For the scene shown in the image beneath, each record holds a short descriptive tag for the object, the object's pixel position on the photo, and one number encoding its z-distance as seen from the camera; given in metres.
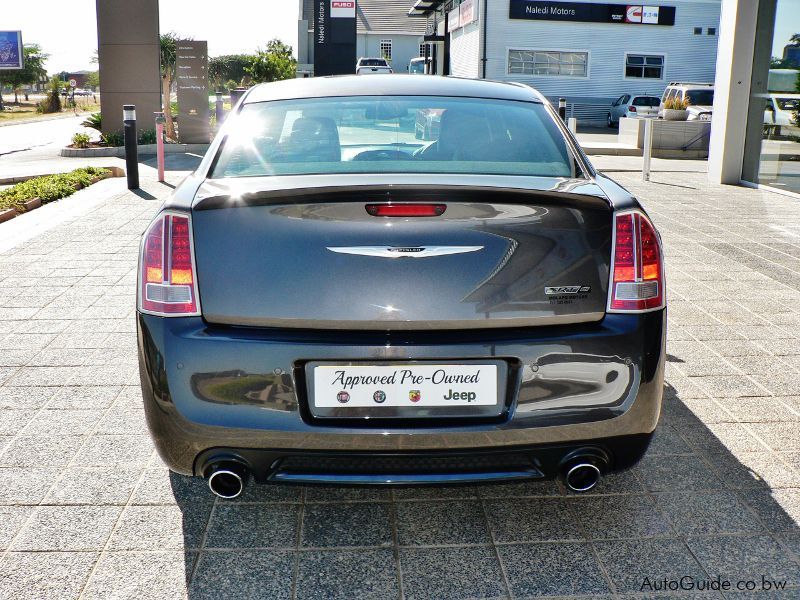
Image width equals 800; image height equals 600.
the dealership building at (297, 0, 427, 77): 66.38
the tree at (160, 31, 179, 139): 35.91
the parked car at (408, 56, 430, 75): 50.34
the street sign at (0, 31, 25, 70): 77.19
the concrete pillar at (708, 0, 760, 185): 13.96
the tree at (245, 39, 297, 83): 49.22
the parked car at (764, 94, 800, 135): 12.99
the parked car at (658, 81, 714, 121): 26.66
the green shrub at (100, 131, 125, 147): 20.45
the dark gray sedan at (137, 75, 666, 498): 2.70
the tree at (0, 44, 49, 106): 84.00
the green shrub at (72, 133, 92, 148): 20.48
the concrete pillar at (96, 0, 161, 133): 20.66
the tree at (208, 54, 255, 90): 81.12
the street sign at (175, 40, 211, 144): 21.55
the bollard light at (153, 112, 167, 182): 13.70
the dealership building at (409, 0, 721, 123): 37.59
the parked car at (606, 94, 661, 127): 29.95
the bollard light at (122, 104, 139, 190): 12.56
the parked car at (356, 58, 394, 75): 46.38
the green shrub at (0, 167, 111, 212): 11.14
